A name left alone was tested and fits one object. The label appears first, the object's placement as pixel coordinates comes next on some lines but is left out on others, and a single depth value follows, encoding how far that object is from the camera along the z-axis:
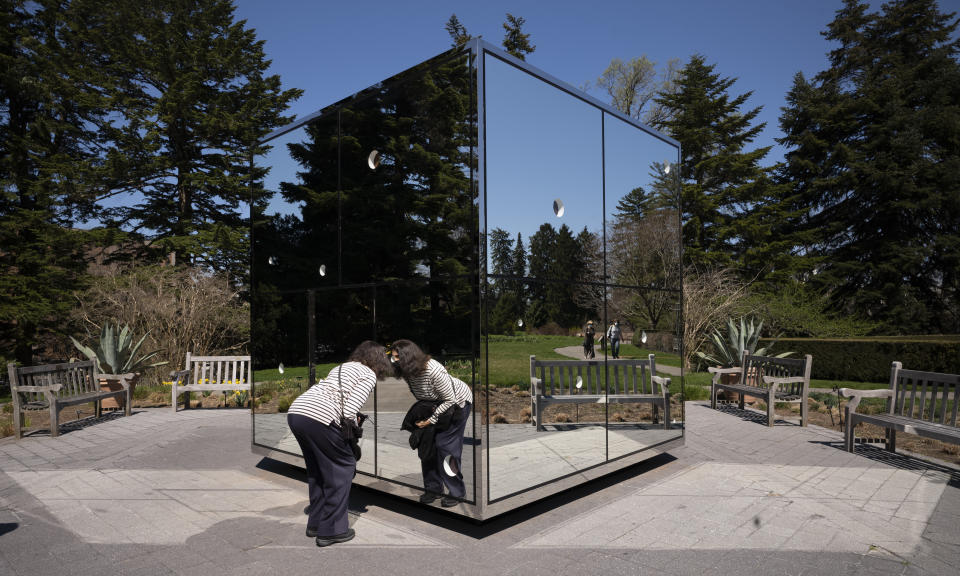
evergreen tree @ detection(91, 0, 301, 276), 21.61
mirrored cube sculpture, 4.05
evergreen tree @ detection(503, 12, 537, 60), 25.79
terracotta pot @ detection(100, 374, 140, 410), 9.91
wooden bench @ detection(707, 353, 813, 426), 8.37
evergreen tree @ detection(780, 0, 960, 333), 24.50
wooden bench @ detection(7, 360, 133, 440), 7.77
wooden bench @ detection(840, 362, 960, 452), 5.59
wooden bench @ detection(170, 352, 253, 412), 9.77
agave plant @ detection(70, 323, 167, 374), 10.29
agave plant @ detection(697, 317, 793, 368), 11.12
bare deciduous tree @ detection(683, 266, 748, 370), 15.44
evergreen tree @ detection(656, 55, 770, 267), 28.14
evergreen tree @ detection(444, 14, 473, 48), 25.41
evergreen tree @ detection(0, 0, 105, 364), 18.17
